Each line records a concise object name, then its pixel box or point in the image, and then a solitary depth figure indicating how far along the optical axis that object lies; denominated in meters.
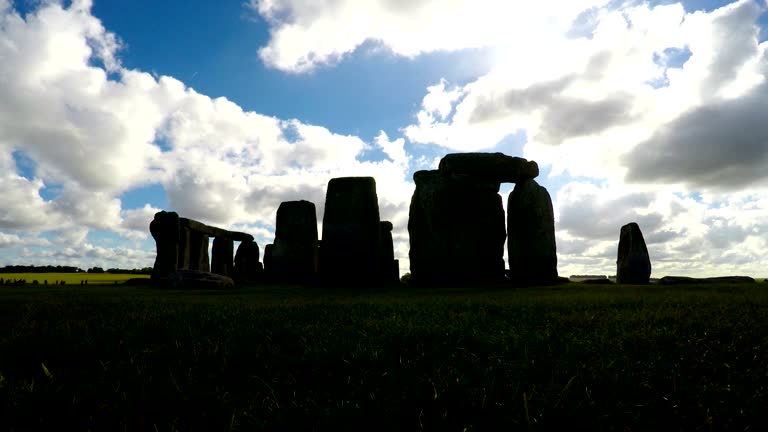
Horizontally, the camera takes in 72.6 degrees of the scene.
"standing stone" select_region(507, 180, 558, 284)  17.88
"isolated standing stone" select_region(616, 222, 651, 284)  20.91
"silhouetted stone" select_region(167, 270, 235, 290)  17.16
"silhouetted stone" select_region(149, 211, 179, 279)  23.03
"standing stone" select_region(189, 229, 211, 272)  25.59
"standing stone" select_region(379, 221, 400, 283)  23.36
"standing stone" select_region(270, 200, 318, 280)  20.72
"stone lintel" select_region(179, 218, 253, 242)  24.30
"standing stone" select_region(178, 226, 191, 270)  23.73
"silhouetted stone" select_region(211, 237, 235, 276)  28.34
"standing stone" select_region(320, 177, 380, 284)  17.34
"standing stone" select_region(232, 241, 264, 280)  29.12
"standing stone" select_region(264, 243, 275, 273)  28.45
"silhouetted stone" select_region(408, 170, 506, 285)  17.66
